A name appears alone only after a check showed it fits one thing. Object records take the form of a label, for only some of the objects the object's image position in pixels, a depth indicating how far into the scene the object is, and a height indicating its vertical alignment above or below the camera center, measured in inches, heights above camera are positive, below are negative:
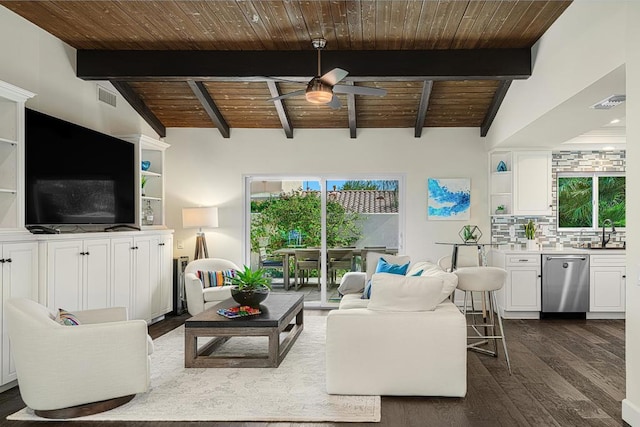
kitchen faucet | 279.3 -8.2
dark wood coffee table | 171.5 -39.8
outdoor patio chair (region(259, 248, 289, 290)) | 300.4 -28.3
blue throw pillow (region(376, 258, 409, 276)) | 219.8 -23.6
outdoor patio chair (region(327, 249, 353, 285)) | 298.2 -27.5
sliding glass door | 298.2 -10.8
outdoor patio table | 298.4 -23.6
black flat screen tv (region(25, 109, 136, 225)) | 175.8 +14.7
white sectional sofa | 145.3 -37.5
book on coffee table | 179.8 -34.8
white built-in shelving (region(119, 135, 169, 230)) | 265.3 +16.6
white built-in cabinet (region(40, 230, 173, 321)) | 174.4 -23.8
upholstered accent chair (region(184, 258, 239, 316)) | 237.5 -37.5
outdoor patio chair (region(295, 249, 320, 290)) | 298.8 -28.8
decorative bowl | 186.5 -29.9
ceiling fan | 171.6 +43.6
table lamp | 281.0 -3.8
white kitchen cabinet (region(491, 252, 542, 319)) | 263.0 -34.3
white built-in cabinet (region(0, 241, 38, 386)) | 149.9 -19.4
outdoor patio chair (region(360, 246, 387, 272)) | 297.0 -21.7
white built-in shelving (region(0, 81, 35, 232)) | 159.5 +16.0
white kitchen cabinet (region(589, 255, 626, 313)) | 259.3 -34.2
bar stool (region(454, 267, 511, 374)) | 178.7 -22.5
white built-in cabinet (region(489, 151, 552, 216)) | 275.9 +16.1
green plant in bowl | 188.1 -25.0
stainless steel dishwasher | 259.8 -34.9
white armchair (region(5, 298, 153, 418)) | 129.6 -37.8
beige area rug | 131.6 -51.5
